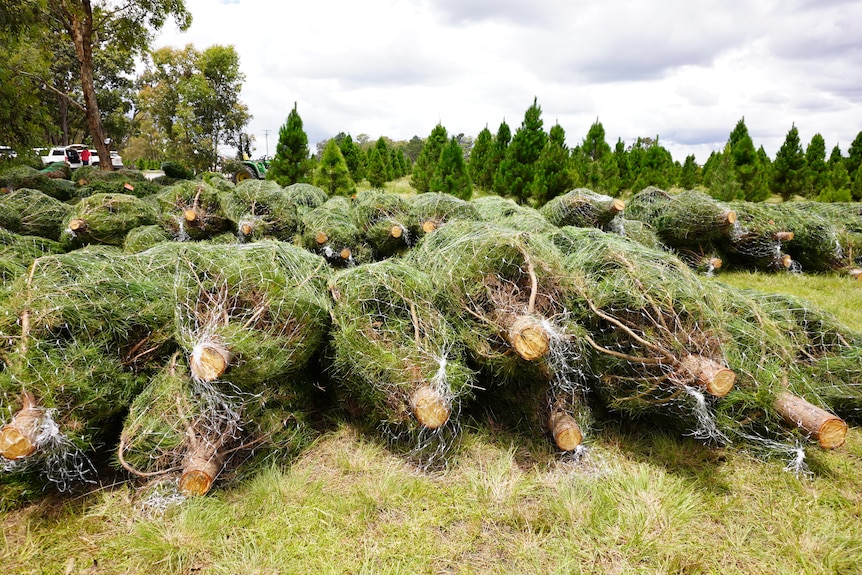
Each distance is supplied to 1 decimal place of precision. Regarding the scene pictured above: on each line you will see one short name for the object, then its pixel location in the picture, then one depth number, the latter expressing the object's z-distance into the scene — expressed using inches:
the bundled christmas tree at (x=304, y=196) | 309.7
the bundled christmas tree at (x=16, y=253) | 121.9
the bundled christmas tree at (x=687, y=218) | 258.2
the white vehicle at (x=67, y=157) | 888.9
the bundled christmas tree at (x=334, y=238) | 230.2
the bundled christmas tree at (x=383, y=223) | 230.8
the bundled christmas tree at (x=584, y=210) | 248.2
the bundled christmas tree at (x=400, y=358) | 102.8
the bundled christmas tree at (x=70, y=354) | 88.0
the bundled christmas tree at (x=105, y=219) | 204.8
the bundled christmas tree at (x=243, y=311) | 94.4
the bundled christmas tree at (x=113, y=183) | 300.7
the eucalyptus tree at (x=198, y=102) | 847.1
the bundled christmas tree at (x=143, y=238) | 194.4
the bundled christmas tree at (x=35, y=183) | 313.7
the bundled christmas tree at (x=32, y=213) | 221.0
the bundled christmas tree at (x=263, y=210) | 237.0
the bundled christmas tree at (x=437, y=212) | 229.9
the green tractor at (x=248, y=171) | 658.8
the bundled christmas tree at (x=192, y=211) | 226.5
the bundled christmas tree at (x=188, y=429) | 94.9
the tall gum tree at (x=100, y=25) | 449.4
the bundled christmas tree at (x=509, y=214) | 182.1
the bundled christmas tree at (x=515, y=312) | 104.9
